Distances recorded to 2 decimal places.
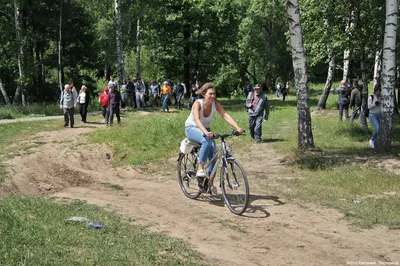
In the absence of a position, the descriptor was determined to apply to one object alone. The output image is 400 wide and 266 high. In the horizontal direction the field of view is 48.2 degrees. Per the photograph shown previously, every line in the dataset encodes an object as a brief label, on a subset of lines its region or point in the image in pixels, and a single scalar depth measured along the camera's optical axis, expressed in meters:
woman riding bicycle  7.79
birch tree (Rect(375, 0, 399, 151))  11.62
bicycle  7.31
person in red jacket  19.51
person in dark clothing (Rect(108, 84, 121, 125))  19.09
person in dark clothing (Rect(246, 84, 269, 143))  14.91
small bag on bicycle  8.33
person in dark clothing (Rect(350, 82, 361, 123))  18.61
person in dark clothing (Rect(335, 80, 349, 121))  20.06
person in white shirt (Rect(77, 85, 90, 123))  20.06
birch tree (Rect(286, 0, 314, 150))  12.13
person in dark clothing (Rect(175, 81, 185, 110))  27.53
